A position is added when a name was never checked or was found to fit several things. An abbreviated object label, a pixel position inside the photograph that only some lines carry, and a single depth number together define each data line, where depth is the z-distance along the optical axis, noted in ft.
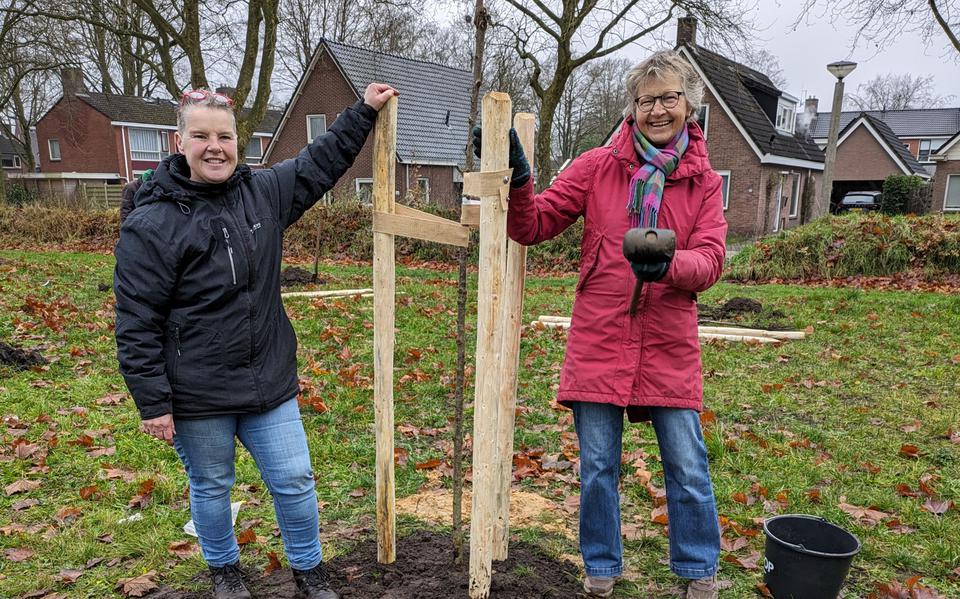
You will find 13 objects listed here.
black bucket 8.66
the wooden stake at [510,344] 8.73
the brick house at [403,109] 82.79
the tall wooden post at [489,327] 7.54
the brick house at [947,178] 102.53
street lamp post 50.52
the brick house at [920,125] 161.97
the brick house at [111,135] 127.24
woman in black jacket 7.58
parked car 107.65
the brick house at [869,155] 115.65
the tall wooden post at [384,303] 8.80
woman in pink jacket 8.18
